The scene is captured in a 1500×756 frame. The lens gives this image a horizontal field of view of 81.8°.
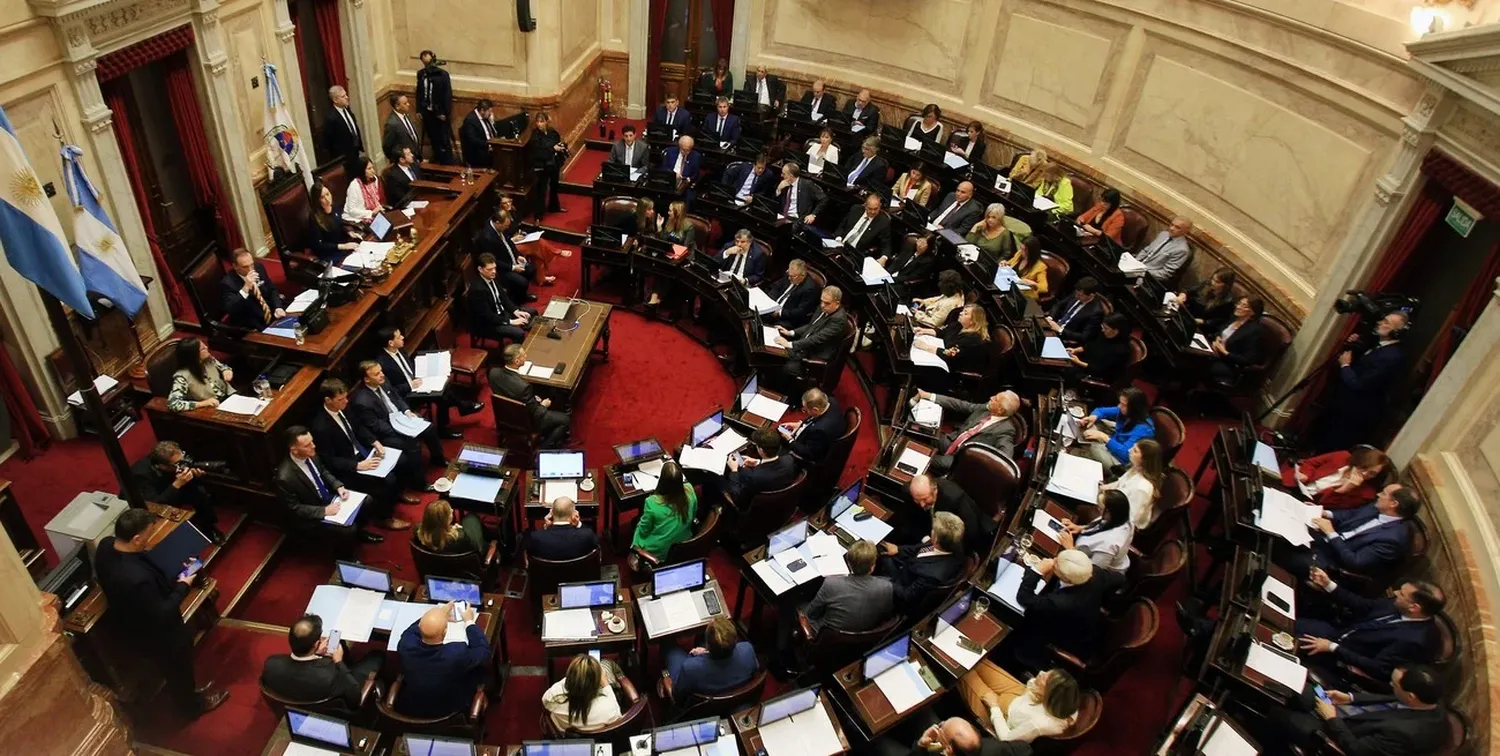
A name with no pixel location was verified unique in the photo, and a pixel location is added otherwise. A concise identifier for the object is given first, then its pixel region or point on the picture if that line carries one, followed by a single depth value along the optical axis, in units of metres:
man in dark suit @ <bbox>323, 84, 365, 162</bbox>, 10.98
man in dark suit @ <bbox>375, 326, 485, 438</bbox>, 7.84
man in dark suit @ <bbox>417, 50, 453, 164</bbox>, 12.12
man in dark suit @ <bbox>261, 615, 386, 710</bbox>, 5.02
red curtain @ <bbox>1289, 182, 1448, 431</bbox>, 7.52
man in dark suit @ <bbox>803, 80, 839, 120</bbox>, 13.80
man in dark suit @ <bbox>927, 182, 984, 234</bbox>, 10.62
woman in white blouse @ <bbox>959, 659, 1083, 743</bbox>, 4.88
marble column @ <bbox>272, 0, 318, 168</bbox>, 9.80
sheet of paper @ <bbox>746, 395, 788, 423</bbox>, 7.78
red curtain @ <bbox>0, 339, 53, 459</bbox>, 7.00
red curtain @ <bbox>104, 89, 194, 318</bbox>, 7.93
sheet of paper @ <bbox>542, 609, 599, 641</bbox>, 5.63
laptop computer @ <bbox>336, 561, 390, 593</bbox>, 5.69
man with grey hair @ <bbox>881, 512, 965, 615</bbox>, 5.99
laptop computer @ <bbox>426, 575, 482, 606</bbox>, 5.73
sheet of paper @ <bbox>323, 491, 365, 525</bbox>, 6.58
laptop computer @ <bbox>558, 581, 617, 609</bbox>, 5.82
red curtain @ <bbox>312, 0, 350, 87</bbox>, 10.88
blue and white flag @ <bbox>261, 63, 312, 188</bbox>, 9.73
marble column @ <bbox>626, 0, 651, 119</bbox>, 14.87
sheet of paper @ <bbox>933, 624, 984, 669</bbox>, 5.52
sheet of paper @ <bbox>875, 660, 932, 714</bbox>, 5.29
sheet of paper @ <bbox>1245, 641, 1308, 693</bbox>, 5.45
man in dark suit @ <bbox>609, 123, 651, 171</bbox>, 11.82
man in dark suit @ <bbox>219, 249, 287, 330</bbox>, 7.50
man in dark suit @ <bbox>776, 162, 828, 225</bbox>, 11.34
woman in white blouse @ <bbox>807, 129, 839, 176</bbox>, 11.99
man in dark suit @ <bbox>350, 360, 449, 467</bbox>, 7.23
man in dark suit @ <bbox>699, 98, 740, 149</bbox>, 12.98
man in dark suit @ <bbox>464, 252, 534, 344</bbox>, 9.01
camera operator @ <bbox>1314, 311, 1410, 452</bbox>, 7.36
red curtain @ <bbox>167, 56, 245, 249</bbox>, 8.52
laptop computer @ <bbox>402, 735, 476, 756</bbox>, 4.70
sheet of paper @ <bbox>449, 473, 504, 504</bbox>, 6.67
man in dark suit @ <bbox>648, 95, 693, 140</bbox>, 12.91
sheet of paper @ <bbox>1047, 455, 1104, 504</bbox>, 6.71
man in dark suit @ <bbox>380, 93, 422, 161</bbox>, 11.26
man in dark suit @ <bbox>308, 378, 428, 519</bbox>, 6.89
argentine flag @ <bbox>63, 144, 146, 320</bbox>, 5.80
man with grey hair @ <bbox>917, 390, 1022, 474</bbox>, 7.16
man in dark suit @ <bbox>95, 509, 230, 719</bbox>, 5.18
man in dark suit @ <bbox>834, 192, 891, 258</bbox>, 10.57
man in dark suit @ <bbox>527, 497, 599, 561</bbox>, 6.05
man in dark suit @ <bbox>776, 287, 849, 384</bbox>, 8.54
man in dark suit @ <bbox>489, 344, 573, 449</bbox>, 7.85
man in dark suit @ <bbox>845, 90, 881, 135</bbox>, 13.57
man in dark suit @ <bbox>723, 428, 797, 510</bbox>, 6.77
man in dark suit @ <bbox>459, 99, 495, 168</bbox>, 11.84
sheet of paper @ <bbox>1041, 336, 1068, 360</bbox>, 8.46
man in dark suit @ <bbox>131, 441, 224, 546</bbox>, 6.20
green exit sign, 7.01
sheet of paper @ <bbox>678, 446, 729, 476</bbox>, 7.09
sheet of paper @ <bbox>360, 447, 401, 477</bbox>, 7.06
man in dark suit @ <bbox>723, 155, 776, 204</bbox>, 11.70
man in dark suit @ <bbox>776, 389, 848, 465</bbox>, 7.21
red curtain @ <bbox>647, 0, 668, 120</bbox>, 15.05
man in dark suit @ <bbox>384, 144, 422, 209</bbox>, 10.46
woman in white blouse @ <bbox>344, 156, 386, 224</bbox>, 9.88
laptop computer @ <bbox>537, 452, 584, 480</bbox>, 6.93
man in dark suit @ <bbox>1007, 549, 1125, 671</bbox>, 5.60
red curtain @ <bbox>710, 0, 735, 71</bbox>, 15.29
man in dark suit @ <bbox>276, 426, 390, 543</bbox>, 6.42
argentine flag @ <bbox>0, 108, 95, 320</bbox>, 4.80
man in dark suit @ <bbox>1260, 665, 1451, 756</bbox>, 4.94
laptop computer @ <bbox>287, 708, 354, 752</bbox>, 4.77
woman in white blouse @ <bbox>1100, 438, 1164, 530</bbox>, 6.30
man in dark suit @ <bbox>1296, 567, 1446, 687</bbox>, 5.51
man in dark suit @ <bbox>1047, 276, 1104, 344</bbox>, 8.81
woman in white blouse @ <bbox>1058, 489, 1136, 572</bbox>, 6.06
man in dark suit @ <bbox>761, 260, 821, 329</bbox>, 9.36
